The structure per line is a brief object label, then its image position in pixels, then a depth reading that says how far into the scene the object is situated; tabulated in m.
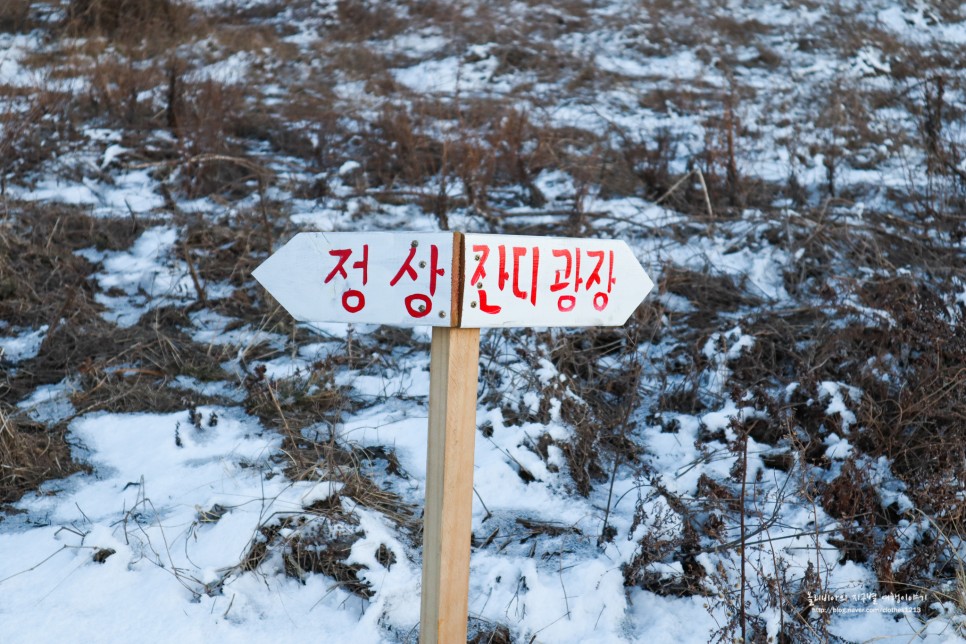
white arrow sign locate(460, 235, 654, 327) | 1.72
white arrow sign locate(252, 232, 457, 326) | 1.71
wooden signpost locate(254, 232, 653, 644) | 1.71
